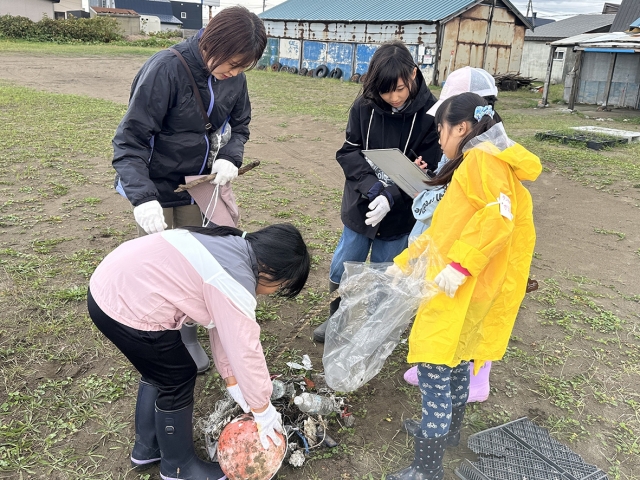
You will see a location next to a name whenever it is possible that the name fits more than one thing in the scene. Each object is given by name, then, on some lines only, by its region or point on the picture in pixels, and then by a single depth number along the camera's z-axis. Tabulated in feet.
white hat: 7.93
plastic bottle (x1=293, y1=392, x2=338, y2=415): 7.66
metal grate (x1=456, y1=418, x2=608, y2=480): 7.21
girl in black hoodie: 7.93
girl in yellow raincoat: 5.94
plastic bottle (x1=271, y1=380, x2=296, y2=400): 7.83
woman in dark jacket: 7.05
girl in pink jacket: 5.64
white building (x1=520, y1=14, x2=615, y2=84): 83.05
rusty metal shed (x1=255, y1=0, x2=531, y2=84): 61.26
